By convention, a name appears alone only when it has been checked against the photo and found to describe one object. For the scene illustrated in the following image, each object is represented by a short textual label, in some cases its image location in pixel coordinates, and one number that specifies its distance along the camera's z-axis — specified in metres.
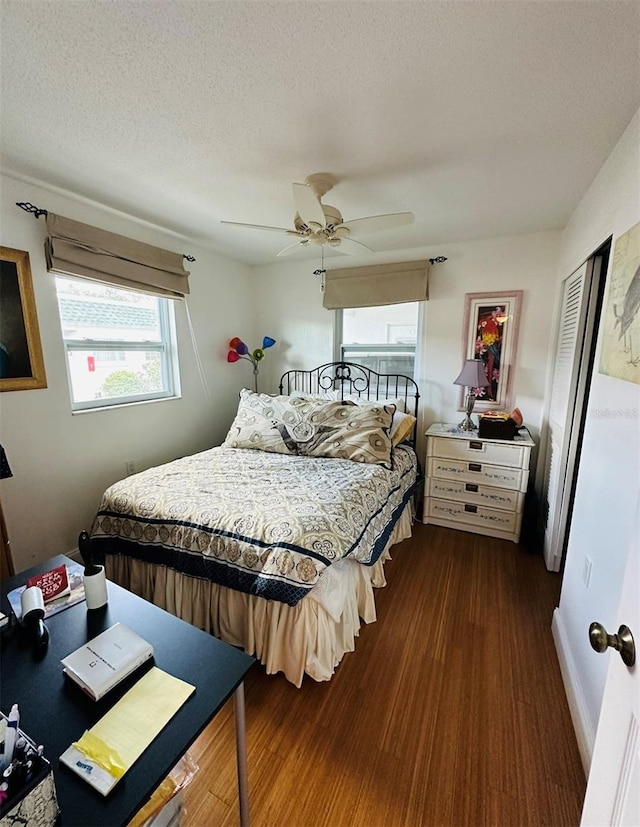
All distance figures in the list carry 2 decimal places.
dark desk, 0.67
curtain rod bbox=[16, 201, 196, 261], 2.01
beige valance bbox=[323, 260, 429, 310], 3.12
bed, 1.55
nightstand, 2.64
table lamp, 2.78
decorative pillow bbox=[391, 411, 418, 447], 2.79
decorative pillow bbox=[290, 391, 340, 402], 3.29
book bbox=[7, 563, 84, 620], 1.12
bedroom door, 0.59
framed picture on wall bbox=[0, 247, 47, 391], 1.98
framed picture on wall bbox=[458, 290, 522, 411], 2.91
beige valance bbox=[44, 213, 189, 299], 2.14
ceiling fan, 1.77
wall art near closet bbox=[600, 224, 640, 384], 1.17
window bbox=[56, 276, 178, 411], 2.38
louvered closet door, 2.06
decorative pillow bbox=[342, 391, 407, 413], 3.17
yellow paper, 0.74
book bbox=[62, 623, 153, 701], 0.86
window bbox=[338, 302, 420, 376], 3.35
